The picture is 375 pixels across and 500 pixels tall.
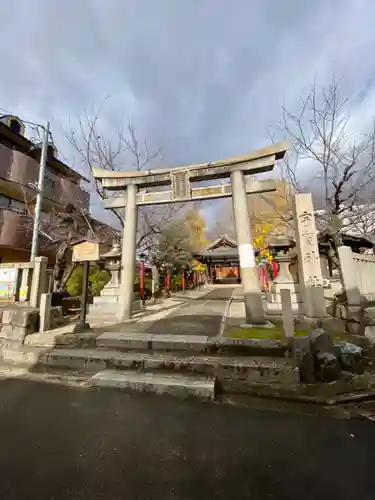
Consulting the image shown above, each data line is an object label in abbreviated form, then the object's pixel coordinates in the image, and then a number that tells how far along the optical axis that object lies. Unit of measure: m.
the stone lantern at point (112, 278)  10.03
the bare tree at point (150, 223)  14.45
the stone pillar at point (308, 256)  6.41
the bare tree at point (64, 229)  13.16
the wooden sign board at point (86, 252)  6.62
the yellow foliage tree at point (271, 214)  12.62
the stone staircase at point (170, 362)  3.95
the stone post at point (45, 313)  6.26
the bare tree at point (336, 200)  10.38
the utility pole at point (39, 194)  10.95
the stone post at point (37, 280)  6.64
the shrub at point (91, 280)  13.37
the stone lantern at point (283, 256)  8.42
